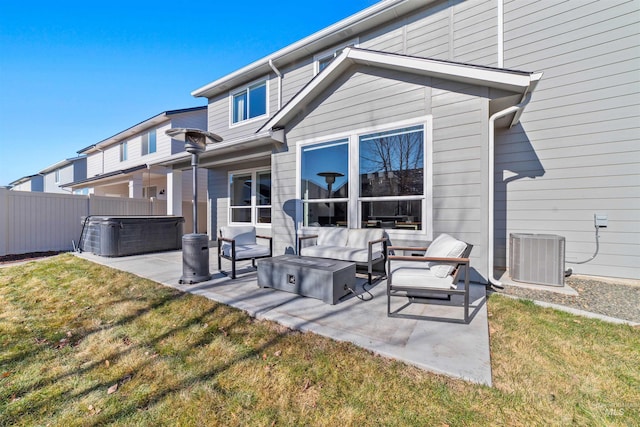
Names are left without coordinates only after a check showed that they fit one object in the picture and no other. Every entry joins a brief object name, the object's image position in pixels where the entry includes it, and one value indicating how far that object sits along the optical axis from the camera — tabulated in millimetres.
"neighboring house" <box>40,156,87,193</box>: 21625
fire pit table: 3553
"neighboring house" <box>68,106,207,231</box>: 11162
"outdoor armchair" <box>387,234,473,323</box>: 3014
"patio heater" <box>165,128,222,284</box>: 4551
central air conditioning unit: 4301
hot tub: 7014
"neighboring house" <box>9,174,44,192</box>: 26906
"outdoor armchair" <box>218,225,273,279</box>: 5061
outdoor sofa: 4488
